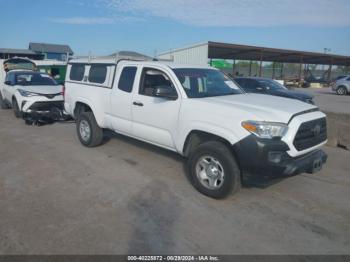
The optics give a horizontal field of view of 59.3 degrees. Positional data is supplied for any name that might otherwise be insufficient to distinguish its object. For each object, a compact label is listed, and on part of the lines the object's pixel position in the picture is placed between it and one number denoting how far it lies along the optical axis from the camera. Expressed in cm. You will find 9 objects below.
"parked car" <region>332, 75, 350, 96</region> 2555
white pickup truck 393
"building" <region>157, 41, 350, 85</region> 2500
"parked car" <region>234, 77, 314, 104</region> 1202
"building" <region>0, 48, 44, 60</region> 3959
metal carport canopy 3147
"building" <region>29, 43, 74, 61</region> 4454
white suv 965
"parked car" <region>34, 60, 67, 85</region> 1625
